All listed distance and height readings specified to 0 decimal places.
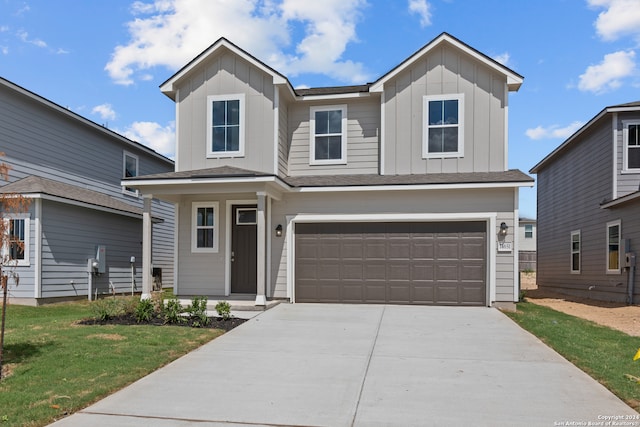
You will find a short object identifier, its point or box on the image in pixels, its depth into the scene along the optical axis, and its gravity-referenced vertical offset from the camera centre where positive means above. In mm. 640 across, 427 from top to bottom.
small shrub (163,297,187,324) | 9141 -1584
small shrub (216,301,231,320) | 9429 -1554
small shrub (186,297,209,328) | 9016 -1599
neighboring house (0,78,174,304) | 13188 +772
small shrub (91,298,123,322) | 9391 -1596
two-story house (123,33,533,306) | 11828 +1081
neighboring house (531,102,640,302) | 14422 +821
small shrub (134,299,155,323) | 9258 -1582
